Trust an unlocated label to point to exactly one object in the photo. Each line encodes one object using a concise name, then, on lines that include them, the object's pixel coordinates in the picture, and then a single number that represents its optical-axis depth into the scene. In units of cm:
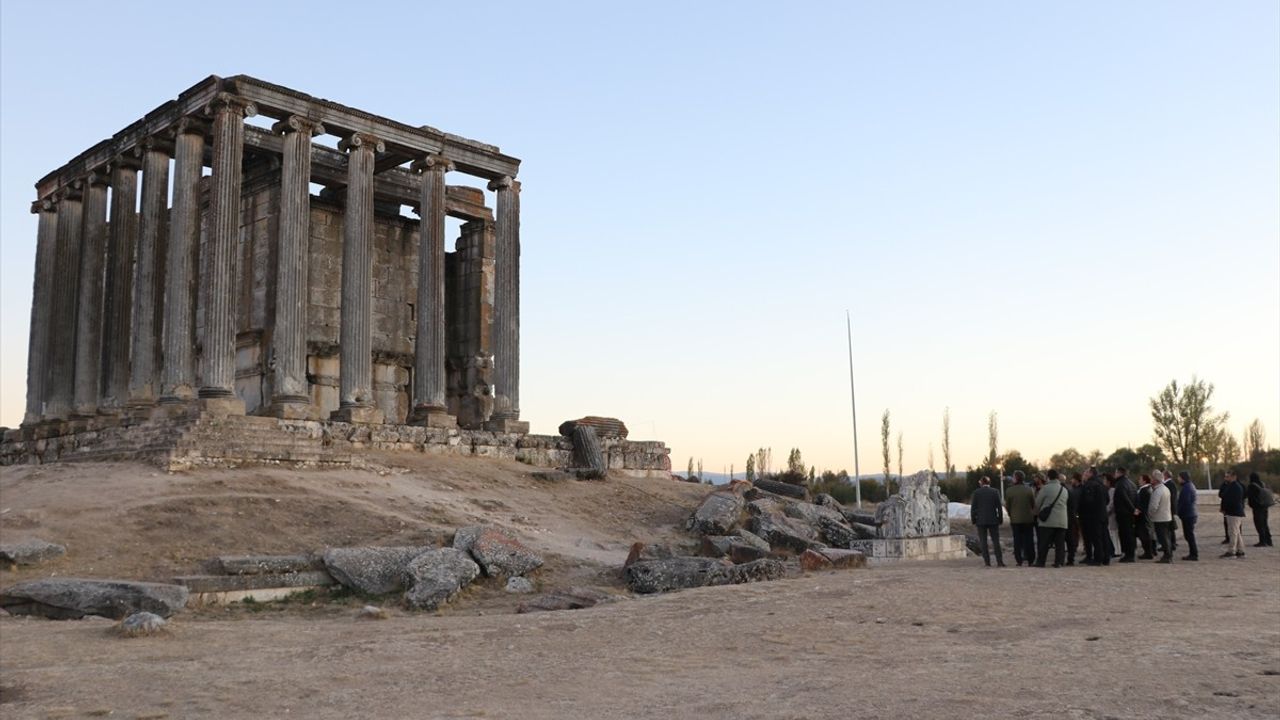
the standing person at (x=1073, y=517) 1692
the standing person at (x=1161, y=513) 1691
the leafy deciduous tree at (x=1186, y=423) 4903
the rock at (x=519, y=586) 1443
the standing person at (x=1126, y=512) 1712
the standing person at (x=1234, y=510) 1777
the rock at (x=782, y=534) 1962
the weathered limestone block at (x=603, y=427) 2836
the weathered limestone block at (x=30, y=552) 1368
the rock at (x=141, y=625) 1080
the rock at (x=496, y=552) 1481
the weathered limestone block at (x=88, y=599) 1204
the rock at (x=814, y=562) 1633
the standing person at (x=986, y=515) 1683
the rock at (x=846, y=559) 1681
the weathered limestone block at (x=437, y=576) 1320
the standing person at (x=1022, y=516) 1666
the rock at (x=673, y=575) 1456
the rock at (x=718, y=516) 2086
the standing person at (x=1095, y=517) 1655
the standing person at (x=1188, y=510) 1728
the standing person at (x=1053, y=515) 1636
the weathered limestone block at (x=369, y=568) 1391
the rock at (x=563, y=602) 1313
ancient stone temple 2339
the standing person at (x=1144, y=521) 1731
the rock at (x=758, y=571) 1484
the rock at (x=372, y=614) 1243
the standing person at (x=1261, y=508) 1928
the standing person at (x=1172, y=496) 1695
